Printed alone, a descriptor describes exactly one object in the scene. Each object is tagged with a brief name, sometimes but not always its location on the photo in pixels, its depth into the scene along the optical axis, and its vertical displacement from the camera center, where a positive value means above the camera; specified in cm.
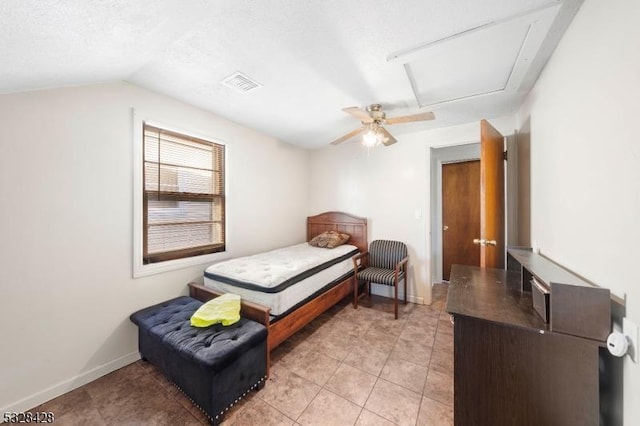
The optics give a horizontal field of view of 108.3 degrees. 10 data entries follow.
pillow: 347 -40
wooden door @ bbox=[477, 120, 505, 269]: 207 +18
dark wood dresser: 97 -71
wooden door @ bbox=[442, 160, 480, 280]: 397 +2
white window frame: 207 +16
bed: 194 -86
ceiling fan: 228 +90
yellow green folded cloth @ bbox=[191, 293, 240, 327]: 172 -76
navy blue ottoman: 143 -96
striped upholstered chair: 292 -73
